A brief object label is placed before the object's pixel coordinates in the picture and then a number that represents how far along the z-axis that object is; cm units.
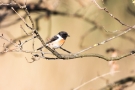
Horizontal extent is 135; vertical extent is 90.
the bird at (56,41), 930
